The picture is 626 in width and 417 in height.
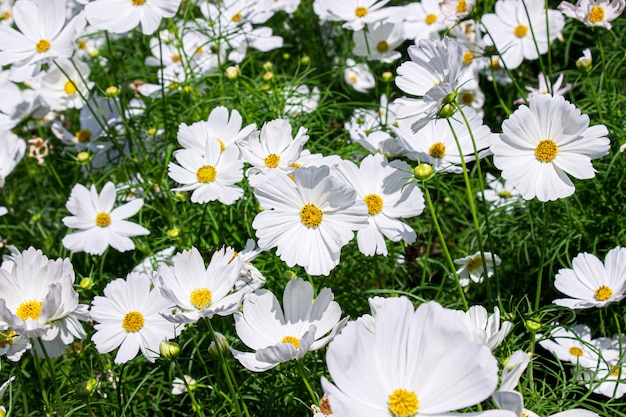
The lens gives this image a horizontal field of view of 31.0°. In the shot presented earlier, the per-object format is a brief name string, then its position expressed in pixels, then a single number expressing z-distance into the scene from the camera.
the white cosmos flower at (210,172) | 0.79
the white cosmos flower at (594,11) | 0.84
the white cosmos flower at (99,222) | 0.86
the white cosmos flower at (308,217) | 0.71
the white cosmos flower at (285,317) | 0.69
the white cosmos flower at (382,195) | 0.75
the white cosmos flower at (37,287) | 0.71
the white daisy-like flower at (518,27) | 1.04
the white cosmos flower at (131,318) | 0.76
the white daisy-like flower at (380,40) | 1.05
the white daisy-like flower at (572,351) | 0.80
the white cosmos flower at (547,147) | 0.71
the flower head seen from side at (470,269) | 0.81
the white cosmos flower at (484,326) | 0.63
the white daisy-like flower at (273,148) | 0.78
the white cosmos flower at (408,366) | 0.58
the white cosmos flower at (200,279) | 0.70
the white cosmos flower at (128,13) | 0.87
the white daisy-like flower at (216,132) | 0.83
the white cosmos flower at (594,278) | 0.75
